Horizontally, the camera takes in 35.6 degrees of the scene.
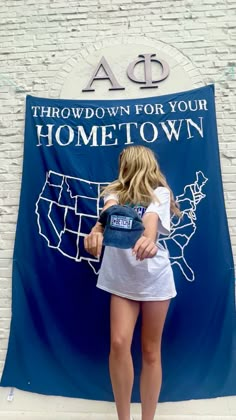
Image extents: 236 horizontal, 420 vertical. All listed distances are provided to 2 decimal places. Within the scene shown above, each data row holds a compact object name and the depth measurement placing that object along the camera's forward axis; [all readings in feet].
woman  5.63
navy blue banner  7.14
